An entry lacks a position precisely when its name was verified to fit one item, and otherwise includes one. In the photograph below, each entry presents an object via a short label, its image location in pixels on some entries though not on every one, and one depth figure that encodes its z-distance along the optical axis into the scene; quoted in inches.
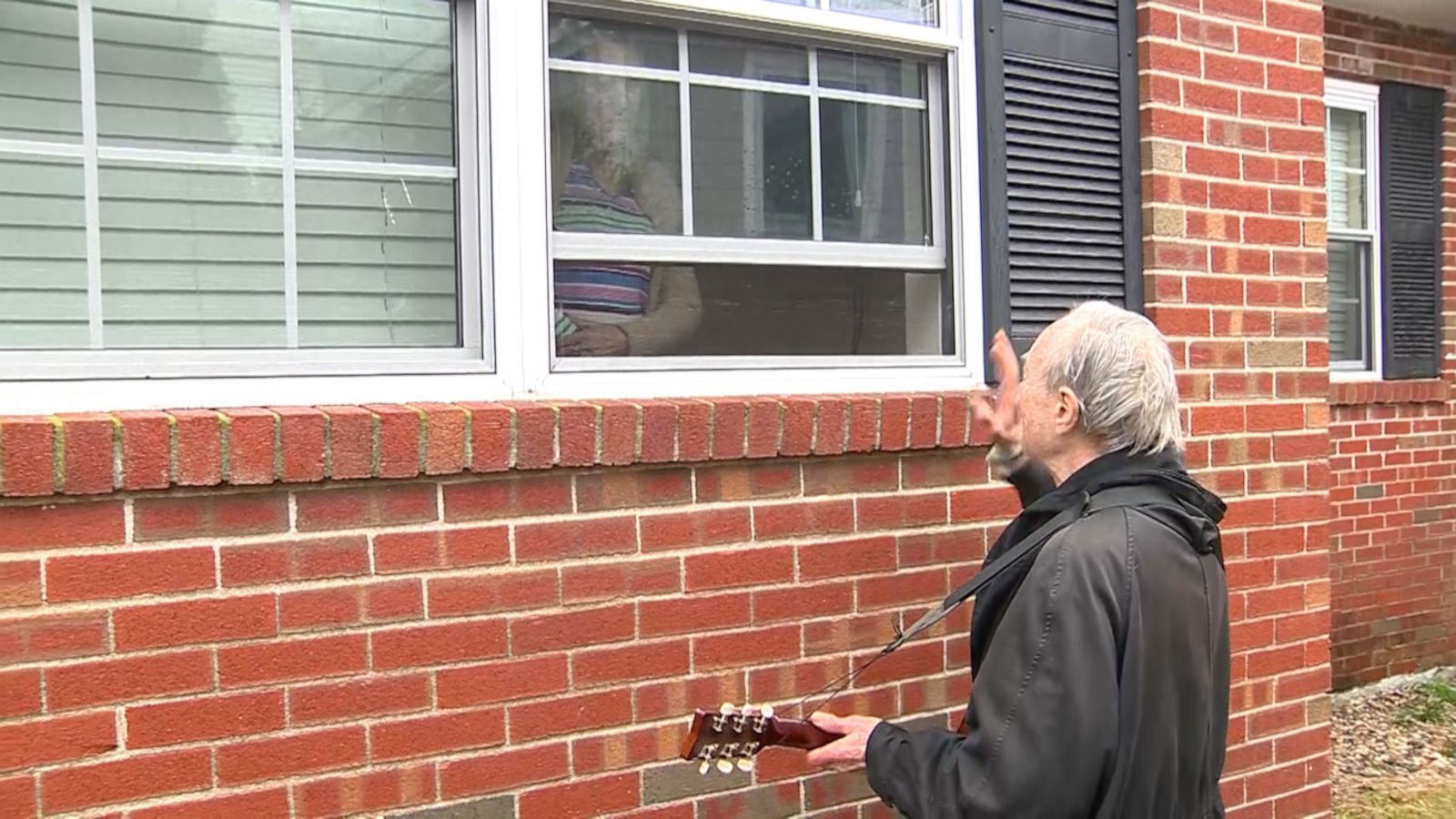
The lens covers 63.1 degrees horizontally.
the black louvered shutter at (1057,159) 131.7
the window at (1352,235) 269.6
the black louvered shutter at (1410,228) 269.6
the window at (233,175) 93.0
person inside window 111.1
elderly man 73.9
